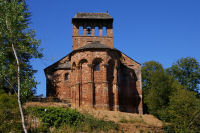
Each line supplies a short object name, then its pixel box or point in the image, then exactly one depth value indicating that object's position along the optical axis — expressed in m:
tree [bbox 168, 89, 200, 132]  25.47
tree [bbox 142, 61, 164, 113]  49.70
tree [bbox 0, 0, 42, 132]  19.36
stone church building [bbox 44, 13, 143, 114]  32.97
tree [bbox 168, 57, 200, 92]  47.53
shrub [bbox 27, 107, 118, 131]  22.39
